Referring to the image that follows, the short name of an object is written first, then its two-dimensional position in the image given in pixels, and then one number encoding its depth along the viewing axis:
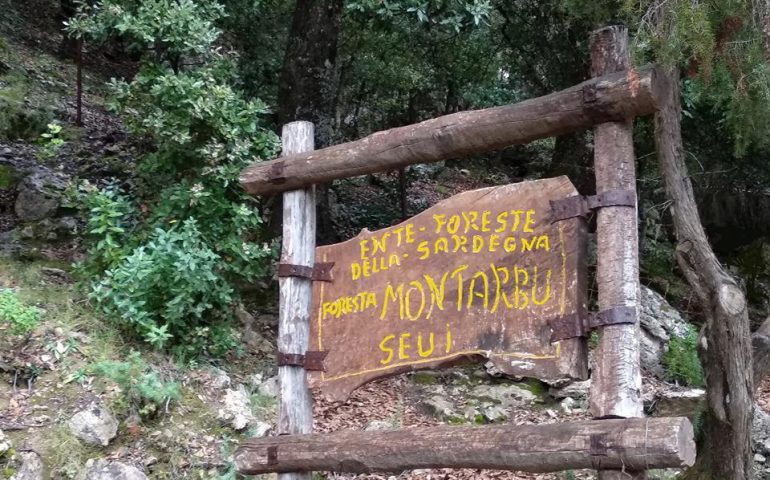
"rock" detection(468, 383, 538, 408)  6.91
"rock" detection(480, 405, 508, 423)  6.60
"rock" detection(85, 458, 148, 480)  4.61
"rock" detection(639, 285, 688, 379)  7.97
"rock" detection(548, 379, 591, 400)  6.92
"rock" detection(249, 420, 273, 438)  5.43
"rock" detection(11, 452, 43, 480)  4.47
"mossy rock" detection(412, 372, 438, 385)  7.40
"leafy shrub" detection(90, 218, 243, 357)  5.52
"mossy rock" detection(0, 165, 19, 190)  7.91
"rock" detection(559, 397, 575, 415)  6.73
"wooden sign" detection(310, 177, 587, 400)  2.97
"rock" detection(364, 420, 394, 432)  6.32
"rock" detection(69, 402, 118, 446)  4.79
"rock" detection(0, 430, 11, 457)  4.51
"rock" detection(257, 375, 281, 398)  6.05
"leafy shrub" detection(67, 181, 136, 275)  5.84
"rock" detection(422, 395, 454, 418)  6.71
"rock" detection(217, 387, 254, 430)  5.43
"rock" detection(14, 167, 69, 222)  7.53
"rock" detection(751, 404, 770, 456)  6.11
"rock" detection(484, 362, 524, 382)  7.22
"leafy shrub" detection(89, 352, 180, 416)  5.07
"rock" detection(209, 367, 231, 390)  5.67
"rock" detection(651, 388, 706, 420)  6.36
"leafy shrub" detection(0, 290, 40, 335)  5.23
